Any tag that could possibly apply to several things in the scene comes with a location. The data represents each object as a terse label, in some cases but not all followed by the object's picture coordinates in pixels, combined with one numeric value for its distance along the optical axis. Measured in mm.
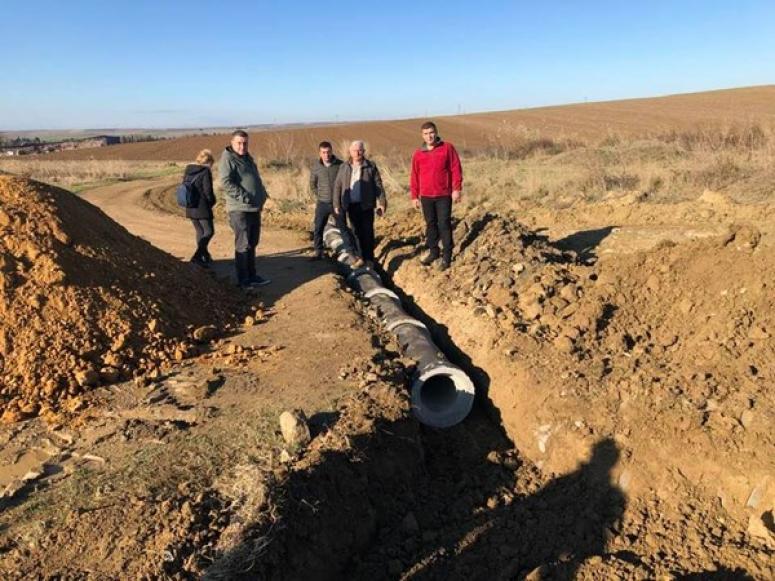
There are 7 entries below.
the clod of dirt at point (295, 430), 4086
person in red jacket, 6965
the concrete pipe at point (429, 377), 5074
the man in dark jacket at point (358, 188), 7867
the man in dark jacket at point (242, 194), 7000
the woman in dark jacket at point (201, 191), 7952
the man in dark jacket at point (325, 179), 8359
